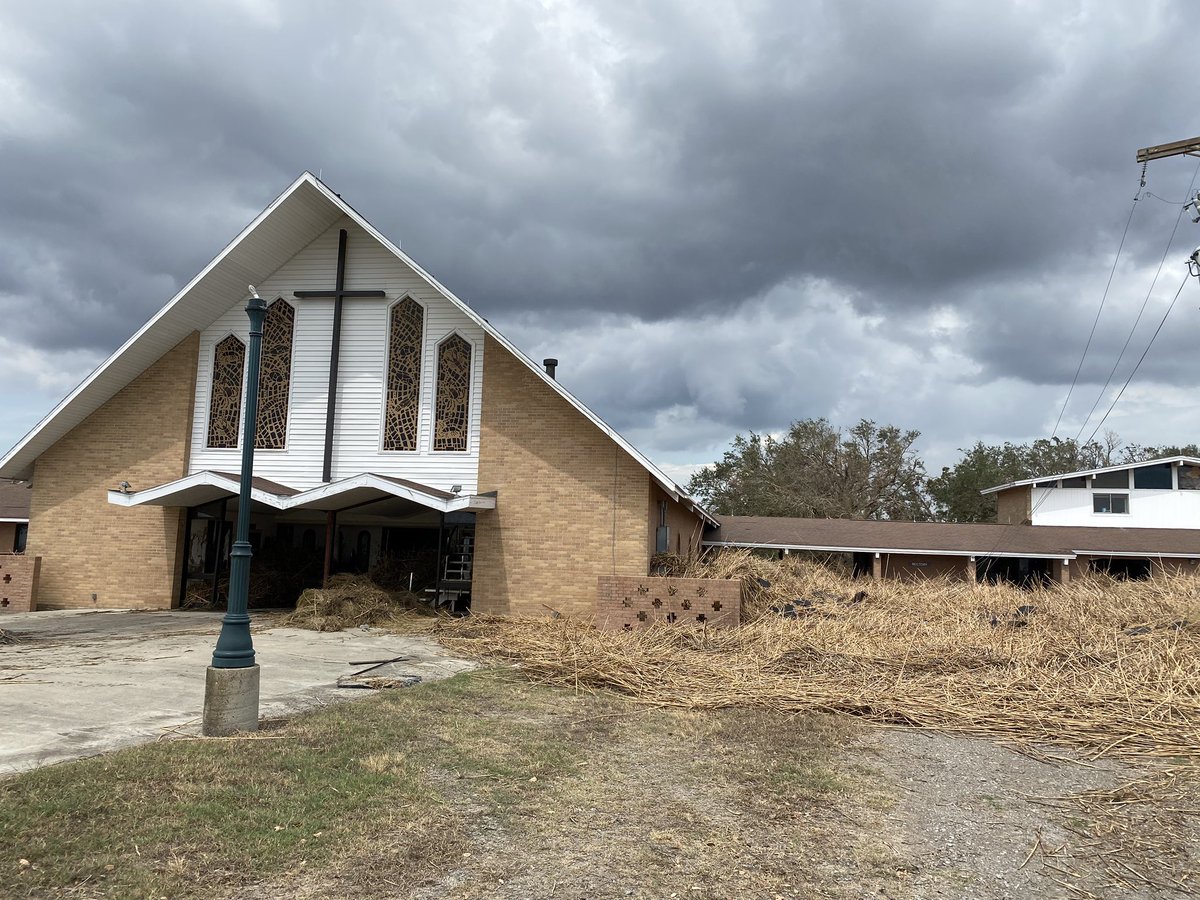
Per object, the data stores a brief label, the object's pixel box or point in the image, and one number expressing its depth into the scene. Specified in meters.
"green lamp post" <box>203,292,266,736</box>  7.41
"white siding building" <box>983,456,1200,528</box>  32.44
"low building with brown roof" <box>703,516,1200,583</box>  27.70
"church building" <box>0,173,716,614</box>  17.77
